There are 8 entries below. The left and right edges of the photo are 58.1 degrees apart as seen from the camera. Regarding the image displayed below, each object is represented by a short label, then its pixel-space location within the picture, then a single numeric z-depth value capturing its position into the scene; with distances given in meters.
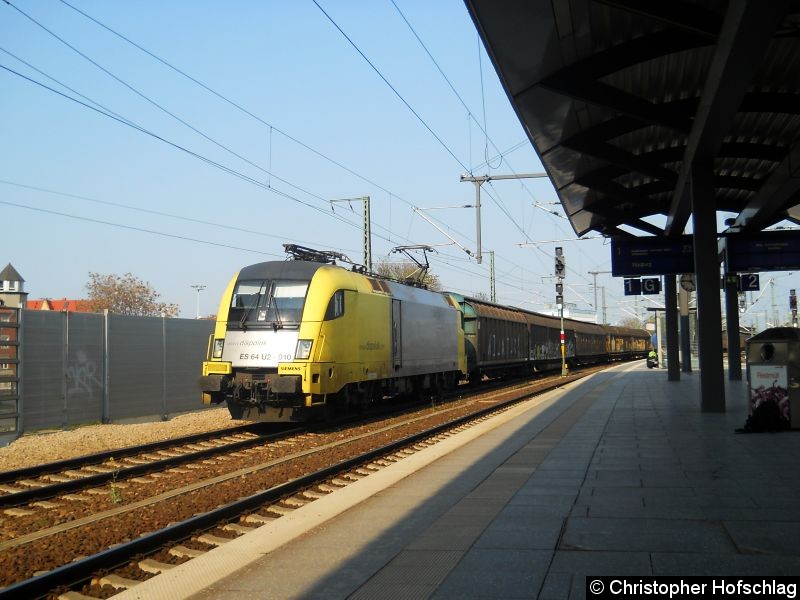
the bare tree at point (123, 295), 54.38
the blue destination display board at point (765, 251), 16.97
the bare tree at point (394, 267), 60.72
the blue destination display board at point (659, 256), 18.48
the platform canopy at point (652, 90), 8.53
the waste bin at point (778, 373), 10.89
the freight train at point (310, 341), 13.08
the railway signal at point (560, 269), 30.68
